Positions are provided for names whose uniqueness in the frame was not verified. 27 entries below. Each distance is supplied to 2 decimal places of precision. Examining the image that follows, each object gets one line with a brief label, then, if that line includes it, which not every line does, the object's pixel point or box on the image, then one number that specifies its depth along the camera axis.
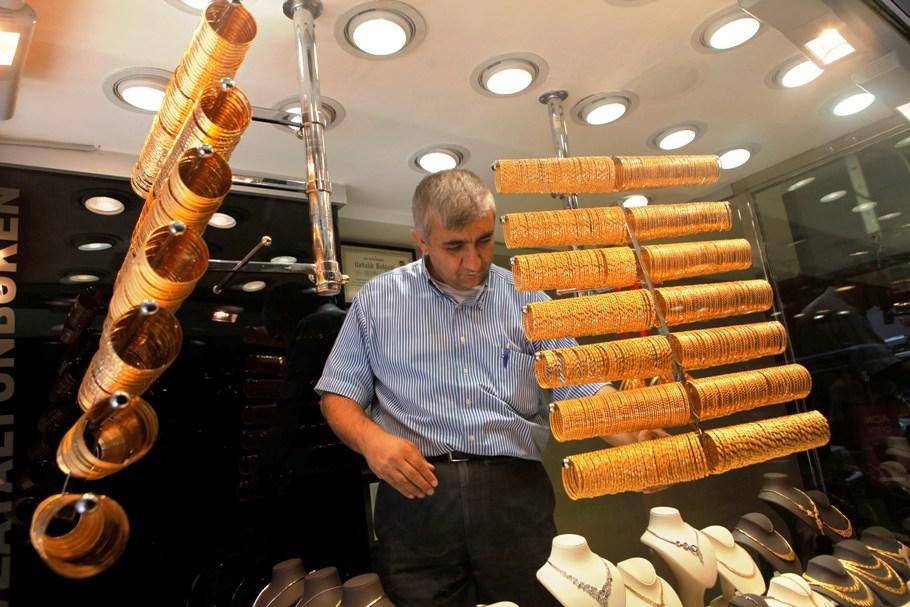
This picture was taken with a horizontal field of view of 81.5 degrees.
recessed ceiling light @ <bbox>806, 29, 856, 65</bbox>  0.81
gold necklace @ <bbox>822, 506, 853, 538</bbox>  0.97
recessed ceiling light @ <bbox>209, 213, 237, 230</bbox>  1.19
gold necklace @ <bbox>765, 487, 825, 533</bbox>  0.95
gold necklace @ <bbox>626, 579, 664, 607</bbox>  0.68
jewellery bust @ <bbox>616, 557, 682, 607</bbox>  0.69
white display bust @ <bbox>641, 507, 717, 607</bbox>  0.74
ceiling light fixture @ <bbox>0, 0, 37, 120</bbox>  0.73
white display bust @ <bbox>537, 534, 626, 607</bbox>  0.63
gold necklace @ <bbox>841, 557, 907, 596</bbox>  0.79
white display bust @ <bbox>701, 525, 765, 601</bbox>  0.77
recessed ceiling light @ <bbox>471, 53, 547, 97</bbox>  1.15
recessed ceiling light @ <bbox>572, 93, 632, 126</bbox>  1.30
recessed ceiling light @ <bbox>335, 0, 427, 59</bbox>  0.98
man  0.85
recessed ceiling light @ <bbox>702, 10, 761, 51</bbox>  1.13
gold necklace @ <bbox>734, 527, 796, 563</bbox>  0.84
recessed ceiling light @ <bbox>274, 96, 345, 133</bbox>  1.16
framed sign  1.34
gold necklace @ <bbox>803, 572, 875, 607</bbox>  0.74
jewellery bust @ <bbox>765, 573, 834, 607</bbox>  0.69
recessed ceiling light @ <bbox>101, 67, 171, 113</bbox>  1.04
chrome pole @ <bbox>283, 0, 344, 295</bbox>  0.85
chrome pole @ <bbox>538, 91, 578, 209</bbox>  1.27
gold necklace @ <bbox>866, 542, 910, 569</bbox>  0.89
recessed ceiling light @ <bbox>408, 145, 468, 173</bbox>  1.35
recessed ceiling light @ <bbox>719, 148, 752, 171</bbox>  1.36
